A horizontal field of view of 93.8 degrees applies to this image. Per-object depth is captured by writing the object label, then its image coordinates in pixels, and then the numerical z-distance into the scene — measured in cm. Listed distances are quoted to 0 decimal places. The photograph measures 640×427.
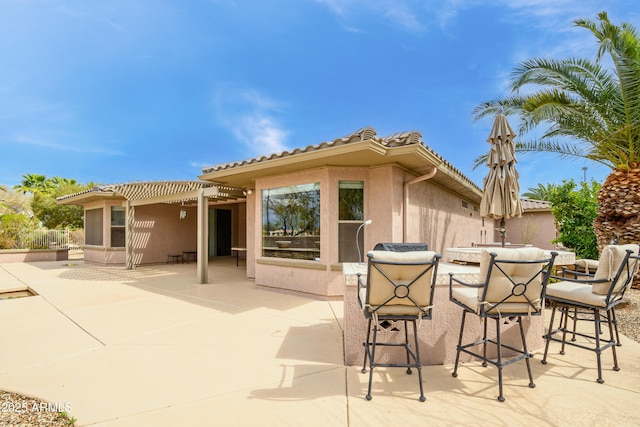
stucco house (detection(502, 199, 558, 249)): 1720
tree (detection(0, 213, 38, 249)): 1571
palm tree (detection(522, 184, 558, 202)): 2647
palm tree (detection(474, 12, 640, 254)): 702
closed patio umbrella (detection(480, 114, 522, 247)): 543
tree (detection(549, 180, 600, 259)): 950
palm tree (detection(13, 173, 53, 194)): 3081
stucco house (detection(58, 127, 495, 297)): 644
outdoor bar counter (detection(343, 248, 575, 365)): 342
